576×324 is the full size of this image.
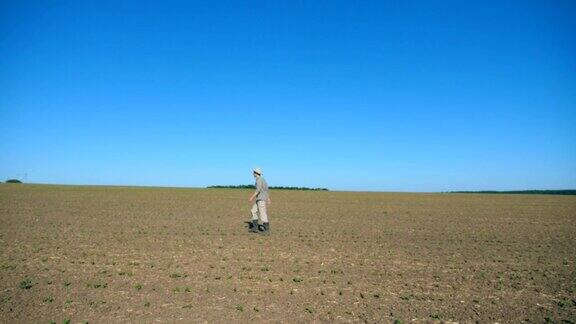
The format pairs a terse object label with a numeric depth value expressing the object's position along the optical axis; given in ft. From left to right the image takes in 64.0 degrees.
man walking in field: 43.57
